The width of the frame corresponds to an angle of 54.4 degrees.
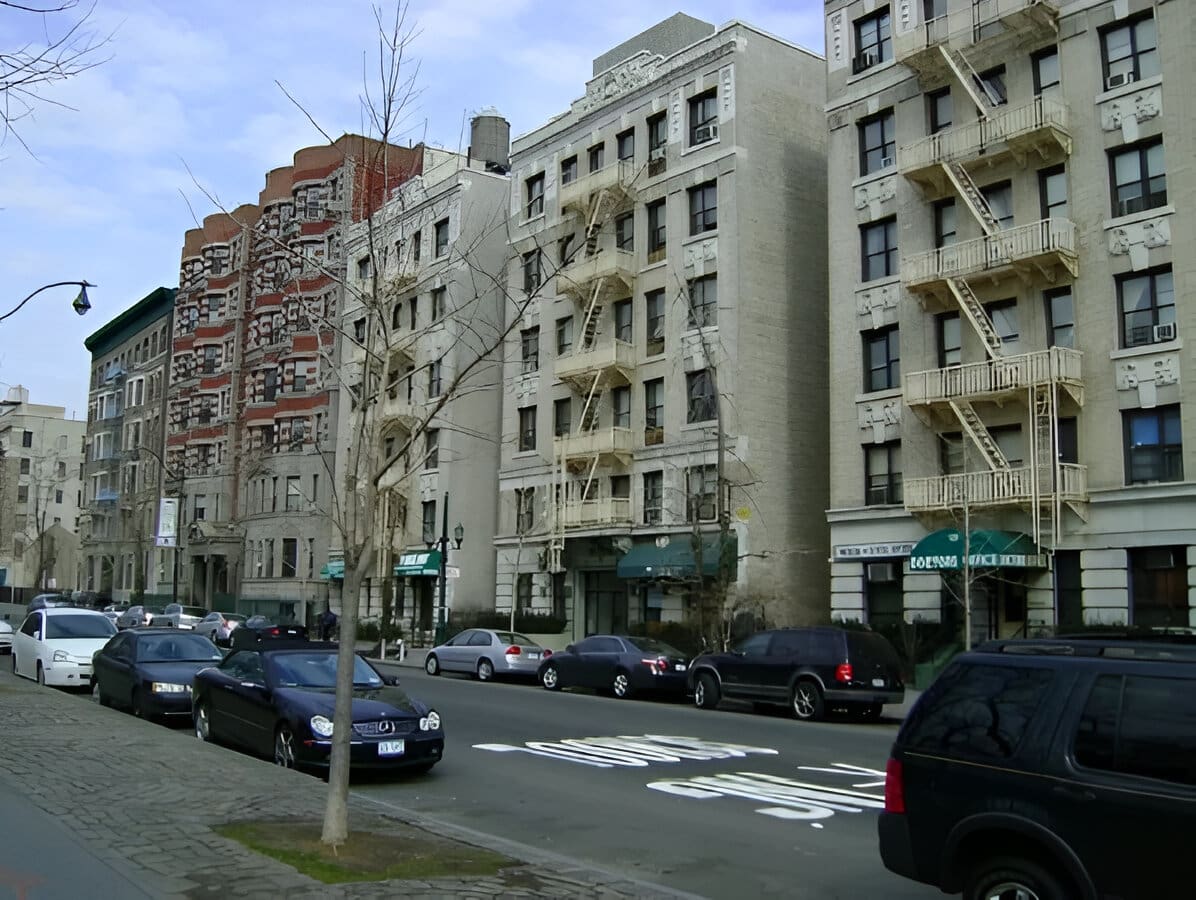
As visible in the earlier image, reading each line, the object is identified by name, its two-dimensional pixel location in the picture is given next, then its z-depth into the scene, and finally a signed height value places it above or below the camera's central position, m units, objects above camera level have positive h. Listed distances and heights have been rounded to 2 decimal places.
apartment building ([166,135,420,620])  58.41 +9.79
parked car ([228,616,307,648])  33.58 -1.39
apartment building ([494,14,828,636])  35.12 +8.11
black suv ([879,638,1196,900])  5.40 -0.88
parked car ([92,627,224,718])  17.75 -1.31
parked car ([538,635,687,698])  25.39 -1.64
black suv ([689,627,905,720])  21.64 -1.46
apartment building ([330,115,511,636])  46.56 +6.01
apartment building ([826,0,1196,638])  25.47 +6.69
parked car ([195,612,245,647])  43.68 -1.48
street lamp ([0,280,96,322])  22.34 +5.46
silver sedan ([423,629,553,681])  29.81 -1.64
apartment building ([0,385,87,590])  107.12 +9.29
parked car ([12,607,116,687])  22.62 -1.17
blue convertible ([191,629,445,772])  12.84 -1.43
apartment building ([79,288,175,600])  75.12 +9.32
